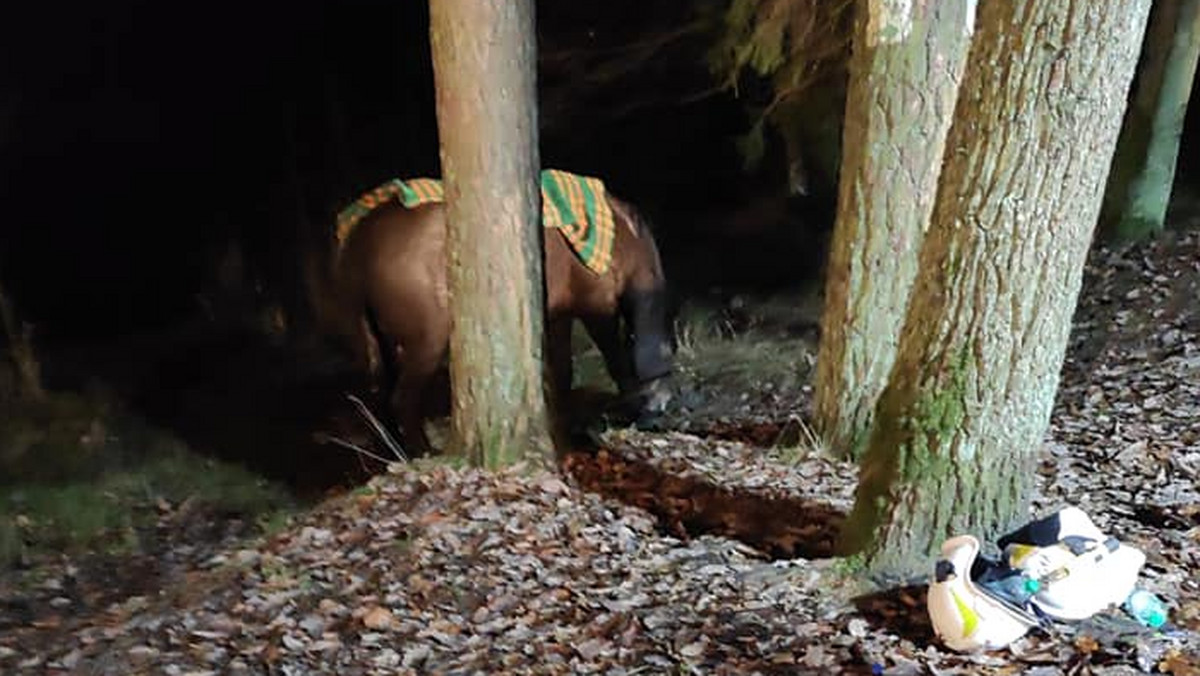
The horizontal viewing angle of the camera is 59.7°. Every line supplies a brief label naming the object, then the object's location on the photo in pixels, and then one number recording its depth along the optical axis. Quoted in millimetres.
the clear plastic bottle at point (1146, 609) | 3131
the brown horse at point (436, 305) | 6586
